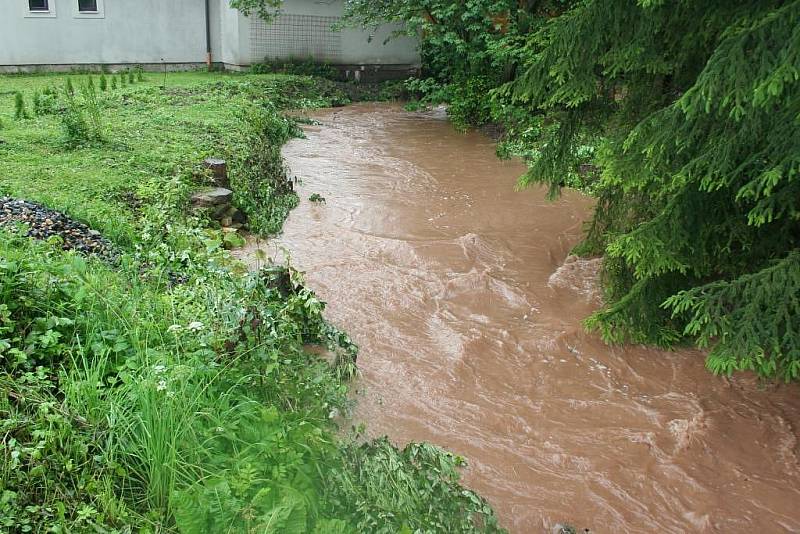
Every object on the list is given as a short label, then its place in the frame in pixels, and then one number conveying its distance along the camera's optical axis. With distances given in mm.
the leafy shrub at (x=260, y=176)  8883
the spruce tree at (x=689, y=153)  4195
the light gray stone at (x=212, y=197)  7836
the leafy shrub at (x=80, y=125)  8742
